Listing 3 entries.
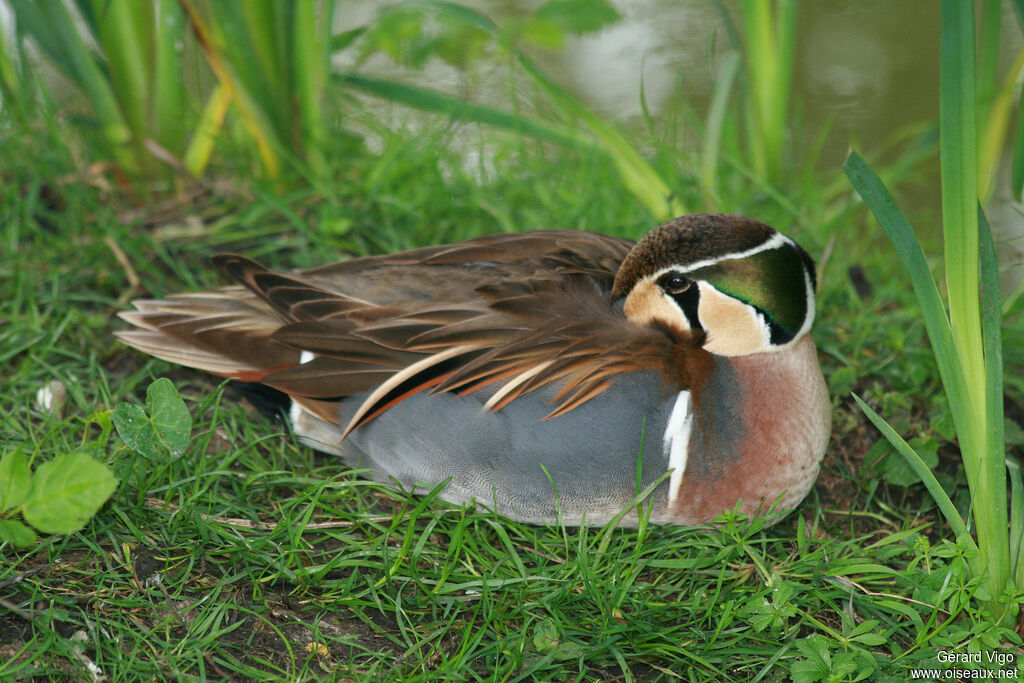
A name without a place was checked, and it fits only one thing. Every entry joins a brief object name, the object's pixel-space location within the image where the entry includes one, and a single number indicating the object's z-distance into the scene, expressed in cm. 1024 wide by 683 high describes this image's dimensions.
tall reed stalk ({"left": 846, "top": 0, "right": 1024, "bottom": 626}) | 503
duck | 563
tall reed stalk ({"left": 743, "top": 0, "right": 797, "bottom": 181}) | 861
